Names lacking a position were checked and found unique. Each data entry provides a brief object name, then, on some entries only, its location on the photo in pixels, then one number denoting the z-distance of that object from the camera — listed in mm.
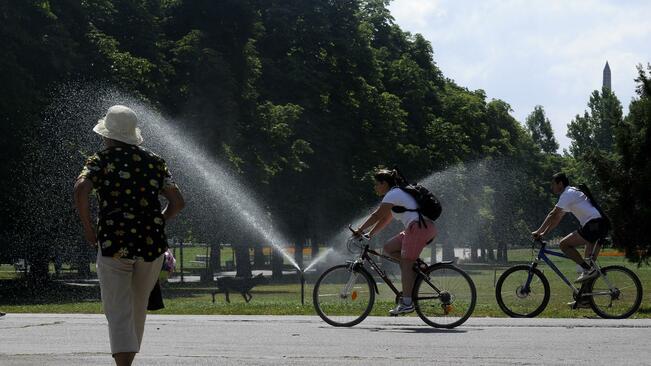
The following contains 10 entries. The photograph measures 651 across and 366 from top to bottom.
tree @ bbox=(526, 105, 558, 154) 139375
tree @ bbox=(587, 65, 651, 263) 21984
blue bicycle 15086
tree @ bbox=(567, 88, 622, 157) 120250
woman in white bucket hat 8180
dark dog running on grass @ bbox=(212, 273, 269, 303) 30703
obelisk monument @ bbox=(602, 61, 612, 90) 169250
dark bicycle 13516
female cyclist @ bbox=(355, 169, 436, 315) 13609
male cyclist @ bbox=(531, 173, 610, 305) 15273
